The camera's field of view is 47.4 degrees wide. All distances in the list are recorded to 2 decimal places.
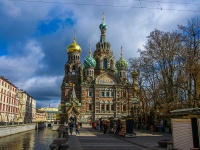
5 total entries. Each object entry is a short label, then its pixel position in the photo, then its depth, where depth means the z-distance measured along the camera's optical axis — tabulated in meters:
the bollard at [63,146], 10.52
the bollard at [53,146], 9.55
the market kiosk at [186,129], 10.02
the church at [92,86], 56.25
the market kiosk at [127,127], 20.25
